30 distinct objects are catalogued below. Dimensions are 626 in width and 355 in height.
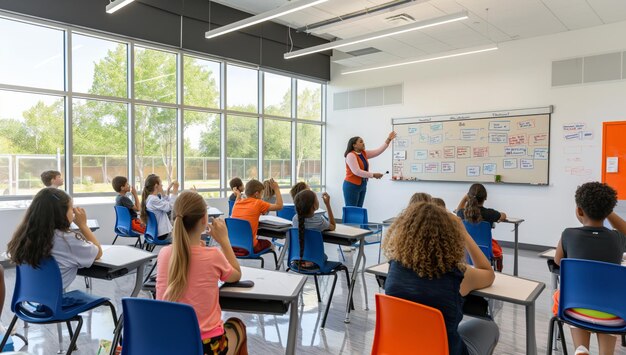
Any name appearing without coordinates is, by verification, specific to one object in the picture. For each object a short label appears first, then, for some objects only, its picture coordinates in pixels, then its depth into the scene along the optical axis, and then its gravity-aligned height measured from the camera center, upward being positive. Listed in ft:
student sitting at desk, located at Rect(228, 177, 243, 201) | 16.97 -0.87
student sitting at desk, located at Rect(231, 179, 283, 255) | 13.97 -1.49
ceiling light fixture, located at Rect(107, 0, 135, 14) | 15.27 +5.77
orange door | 18.97 +0.75
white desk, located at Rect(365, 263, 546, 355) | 6.40 -1.96
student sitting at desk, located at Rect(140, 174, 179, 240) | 15.78 -1.65
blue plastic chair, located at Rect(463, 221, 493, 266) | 13.12 -2.05
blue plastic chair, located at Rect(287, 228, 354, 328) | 11.51 -2.48
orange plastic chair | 5.49 -2.19
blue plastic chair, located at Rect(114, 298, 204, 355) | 5.33 -2.10
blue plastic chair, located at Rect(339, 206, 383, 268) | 17.50 -2.23
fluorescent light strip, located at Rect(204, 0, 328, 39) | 15.25 +5.83
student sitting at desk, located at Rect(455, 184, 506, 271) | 13.37 -1.44
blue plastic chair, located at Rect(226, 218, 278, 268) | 13.47 -2.26
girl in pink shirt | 6.01 -1.61
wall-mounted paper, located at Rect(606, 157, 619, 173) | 19.13 +0.16
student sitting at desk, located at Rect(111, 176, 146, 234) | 17.02 -1.60
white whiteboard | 21.71 +0.96
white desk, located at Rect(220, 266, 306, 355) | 6.65 -2.12
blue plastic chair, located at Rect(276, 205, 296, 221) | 17.67 -1.97
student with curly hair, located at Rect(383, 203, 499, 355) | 5.70 -1.38
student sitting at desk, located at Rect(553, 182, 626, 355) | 8.03 -1.37
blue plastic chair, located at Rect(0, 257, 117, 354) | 7.61 -2.51
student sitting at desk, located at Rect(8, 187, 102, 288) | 7.47 -1.37
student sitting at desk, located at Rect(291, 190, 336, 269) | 11.85 -1.51
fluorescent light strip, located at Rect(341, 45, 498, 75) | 19.38 +5.35
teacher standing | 19.97 -0.42
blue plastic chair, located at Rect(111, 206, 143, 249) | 16.99 -2.48
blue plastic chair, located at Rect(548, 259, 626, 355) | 7.12 -2.10
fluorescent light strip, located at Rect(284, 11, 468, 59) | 16.38 +5.80
